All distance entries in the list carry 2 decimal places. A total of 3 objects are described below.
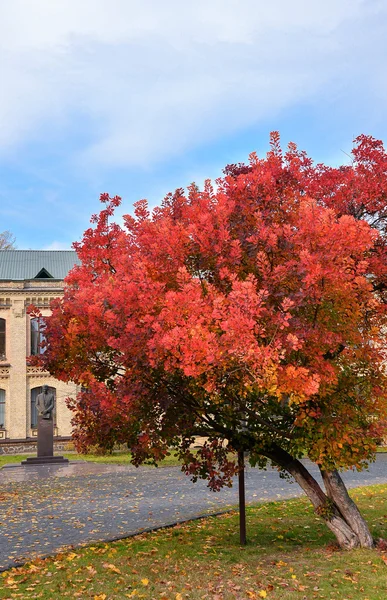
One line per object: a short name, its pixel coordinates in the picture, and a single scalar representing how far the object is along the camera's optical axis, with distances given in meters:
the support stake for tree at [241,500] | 8.93
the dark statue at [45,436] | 26.28
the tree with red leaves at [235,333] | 6.40
